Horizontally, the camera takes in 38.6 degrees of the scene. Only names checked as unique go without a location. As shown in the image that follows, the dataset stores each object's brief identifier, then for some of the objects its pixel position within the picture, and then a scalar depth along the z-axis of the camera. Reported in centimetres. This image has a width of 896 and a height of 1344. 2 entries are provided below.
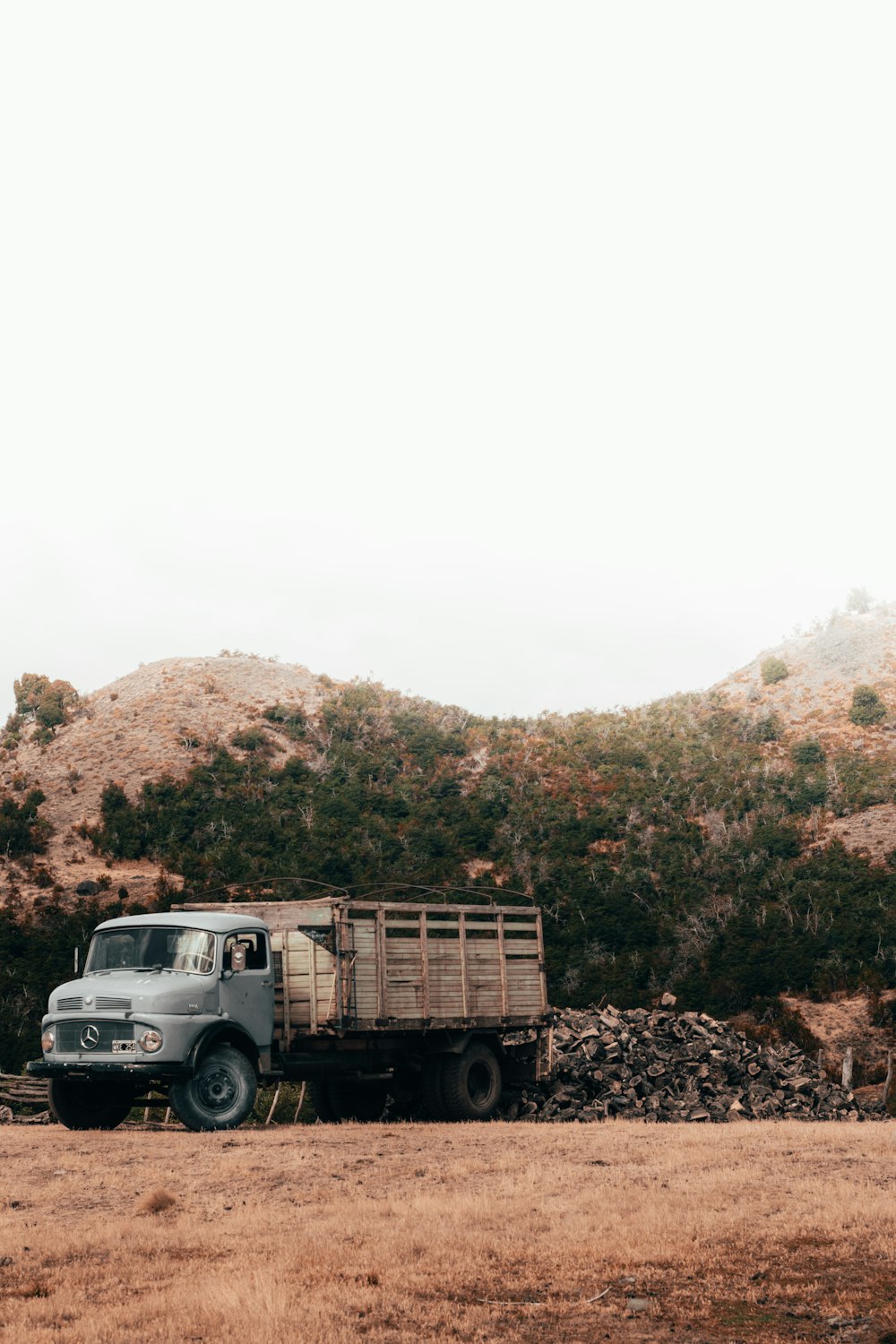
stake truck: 1589
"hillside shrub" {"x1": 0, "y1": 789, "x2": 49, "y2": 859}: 4853
